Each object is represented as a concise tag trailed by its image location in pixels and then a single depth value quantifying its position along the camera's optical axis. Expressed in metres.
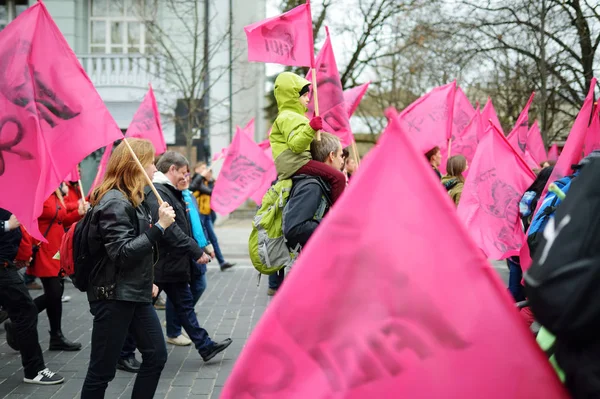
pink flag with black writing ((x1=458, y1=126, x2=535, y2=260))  5.92
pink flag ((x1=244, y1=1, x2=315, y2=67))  5.66
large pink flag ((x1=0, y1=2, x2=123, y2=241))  4.04
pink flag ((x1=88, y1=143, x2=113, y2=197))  7.85
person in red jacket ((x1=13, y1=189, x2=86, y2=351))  5.90
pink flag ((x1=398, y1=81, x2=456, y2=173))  8.49
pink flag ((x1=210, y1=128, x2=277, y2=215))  10.48
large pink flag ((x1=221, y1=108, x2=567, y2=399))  1.63
